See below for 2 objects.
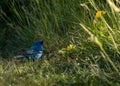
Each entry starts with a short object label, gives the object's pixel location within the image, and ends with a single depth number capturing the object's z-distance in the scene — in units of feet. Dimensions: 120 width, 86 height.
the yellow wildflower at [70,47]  40.46
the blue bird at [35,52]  42.91
